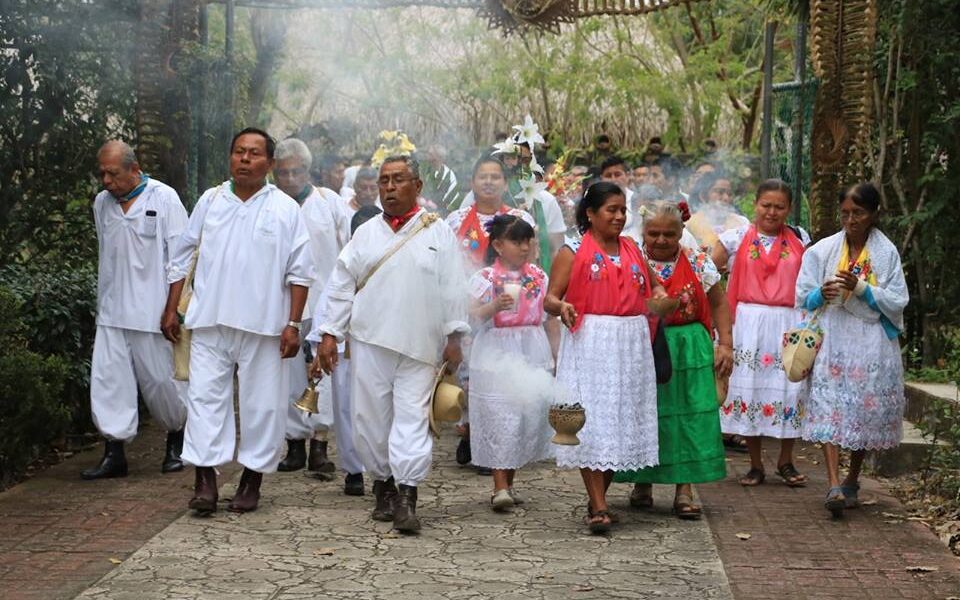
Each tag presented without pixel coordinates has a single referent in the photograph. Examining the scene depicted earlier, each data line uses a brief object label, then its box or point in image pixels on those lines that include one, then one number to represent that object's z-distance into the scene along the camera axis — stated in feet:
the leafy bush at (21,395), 29.27
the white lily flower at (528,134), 35.70
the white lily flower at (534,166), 35.27
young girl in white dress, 29.01
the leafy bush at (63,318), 32.81
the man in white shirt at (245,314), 27.45
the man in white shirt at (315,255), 32.19
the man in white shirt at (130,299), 31.19
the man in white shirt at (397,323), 26.27
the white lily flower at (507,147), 34.99
